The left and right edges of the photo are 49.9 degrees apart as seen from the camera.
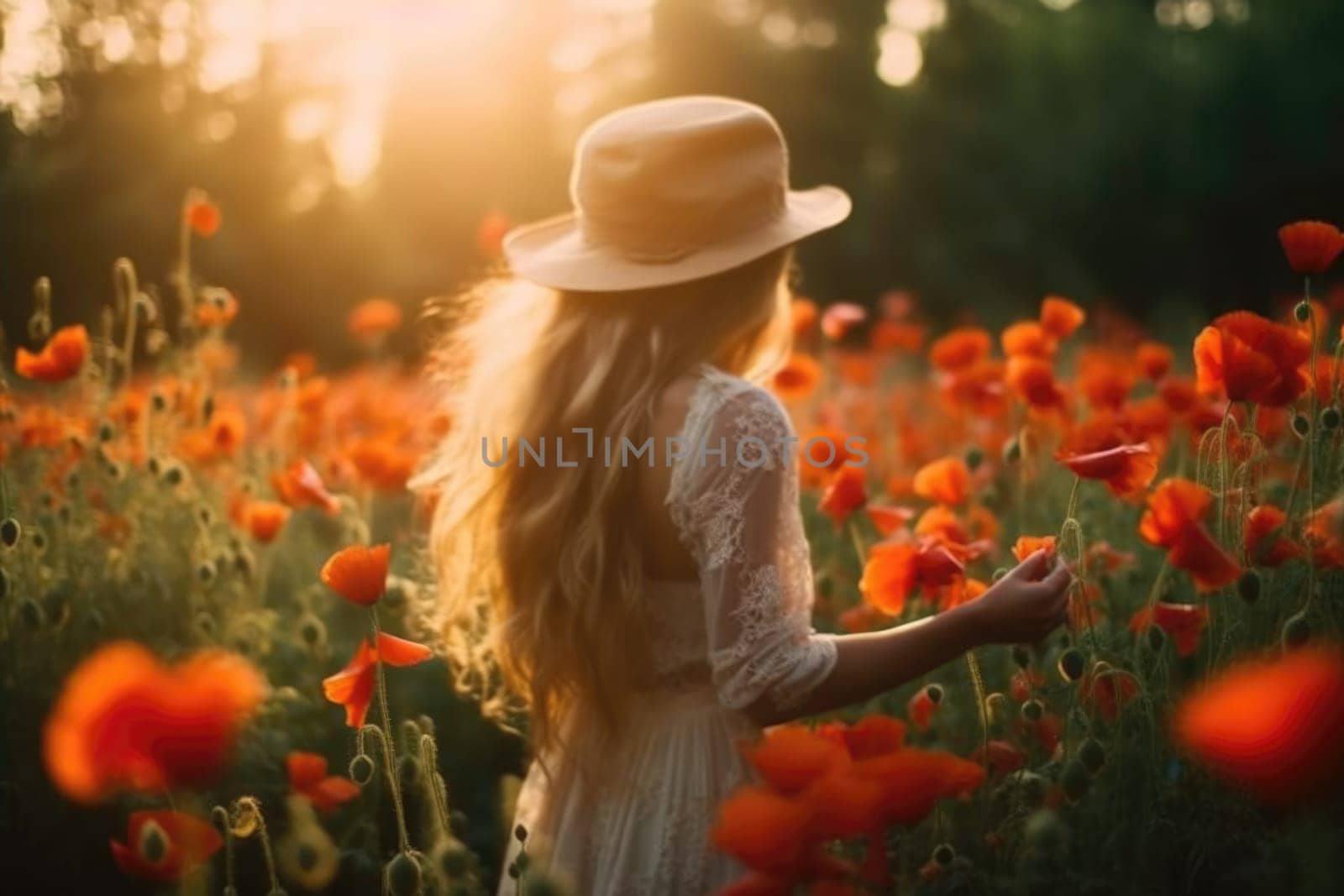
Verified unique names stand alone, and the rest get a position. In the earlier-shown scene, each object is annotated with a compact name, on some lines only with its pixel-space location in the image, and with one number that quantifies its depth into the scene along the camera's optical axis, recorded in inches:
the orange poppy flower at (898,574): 82.9
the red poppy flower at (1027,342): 116.0
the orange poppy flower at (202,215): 132.9
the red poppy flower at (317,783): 88.8
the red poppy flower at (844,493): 103.0
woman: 76.9
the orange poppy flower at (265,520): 121.1
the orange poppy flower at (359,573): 71.7
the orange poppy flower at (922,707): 89.4
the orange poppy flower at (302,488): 113.0
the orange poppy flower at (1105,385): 118.5
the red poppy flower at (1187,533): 69.9
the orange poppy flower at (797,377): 141.5
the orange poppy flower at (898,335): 187.2
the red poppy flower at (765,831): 53.3
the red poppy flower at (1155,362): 123.3
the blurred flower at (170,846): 66.7
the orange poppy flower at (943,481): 103.9
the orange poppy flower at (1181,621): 78.7
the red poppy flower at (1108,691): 73.5
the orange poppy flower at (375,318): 173.6
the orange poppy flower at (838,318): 147.5
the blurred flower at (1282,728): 54.6
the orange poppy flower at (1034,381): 113.9
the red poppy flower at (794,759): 55.7
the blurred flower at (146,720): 58.2
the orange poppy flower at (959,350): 139.9
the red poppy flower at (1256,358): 74.3
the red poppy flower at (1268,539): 75.7
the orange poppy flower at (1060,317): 120.0
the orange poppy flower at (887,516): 107.4
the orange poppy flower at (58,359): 117.9
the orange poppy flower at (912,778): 57.4
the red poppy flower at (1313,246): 79.5
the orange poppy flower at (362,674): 72.2
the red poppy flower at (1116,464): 73.9
